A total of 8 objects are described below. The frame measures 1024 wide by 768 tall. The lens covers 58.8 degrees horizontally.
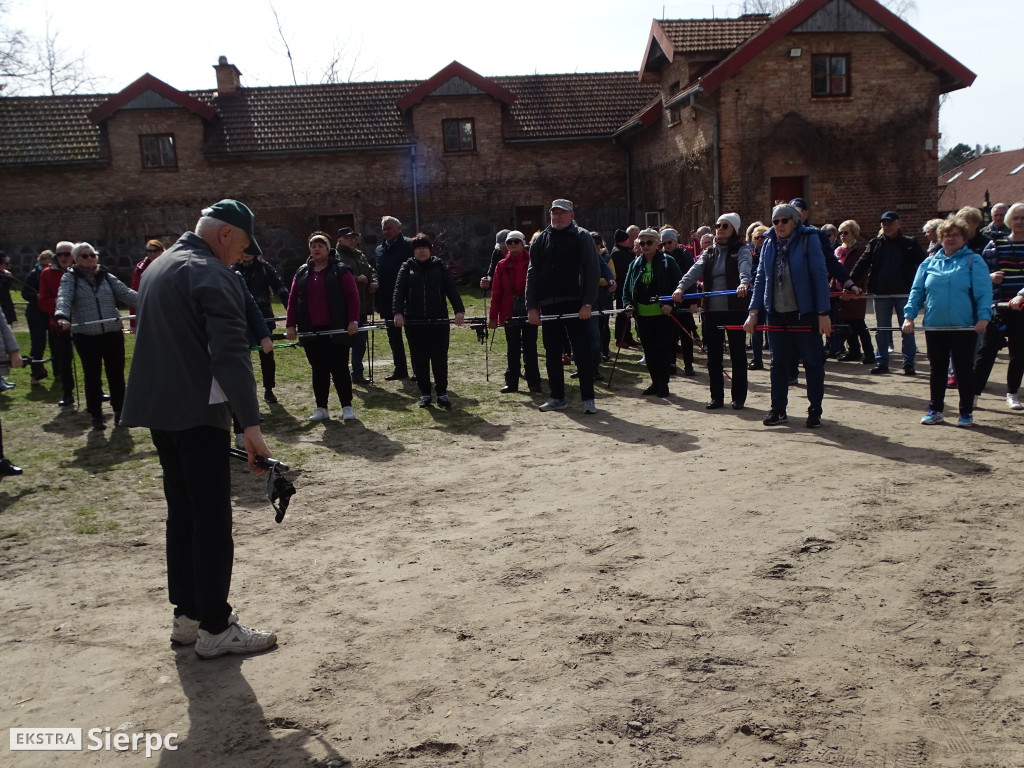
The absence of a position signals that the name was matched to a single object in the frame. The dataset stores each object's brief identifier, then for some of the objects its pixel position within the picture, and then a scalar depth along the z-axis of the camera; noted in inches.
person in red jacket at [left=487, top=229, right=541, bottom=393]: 446.3
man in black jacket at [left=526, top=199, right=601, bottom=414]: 383.6
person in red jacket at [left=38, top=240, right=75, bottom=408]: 462.0
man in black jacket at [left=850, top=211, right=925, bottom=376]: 458.0
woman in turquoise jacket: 325.7
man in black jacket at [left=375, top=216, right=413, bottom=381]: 488.7
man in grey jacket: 161.9
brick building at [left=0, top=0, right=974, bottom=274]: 1154.0
